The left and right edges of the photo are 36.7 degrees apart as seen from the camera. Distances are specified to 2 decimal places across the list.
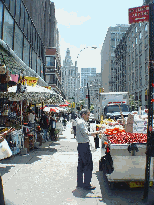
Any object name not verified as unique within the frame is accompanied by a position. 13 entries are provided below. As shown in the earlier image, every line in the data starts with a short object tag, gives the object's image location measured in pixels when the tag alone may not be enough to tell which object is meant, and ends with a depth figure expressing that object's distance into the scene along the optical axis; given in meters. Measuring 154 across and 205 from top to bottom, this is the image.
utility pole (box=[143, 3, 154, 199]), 4.79
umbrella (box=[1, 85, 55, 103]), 10.17
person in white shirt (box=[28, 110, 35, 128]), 12.80
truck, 22.15
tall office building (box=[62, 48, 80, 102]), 187.00
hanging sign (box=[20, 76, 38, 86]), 12.04
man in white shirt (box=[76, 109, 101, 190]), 5.53
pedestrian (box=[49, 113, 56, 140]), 15.30
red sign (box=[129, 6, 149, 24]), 4.95
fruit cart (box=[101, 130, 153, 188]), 5.30
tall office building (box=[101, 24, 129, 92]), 109.81
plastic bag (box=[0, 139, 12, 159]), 4.67
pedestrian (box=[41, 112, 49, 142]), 14.42
